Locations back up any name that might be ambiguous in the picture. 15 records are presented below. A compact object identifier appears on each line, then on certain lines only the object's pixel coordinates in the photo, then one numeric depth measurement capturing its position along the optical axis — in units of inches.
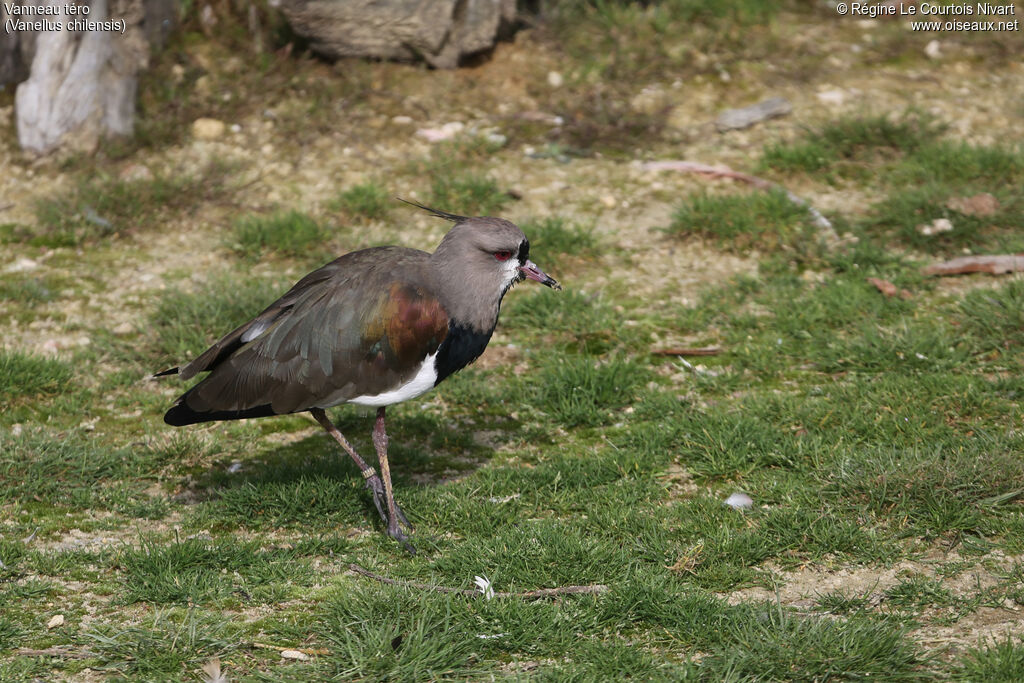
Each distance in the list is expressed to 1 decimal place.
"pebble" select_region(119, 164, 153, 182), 648.4
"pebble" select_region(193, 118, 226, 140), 687.1
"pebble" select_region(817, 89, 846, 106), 709.9
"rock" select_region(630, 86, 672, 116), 716.7
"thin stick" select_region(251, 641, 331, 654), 332.0
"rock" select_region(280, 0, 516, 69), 697.0
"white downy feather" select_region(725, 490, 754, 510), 403.2
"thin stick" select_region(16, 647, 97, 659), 327.3
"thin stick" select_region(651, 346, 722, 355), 515.2
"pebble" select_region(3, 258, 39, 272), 583.2
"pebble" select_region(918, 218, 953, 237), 580.7
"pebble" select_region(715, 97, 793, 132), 699.4
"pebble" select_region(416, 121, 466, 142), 689.6
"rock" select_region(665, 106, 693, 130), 705.6
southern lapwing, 396.8
